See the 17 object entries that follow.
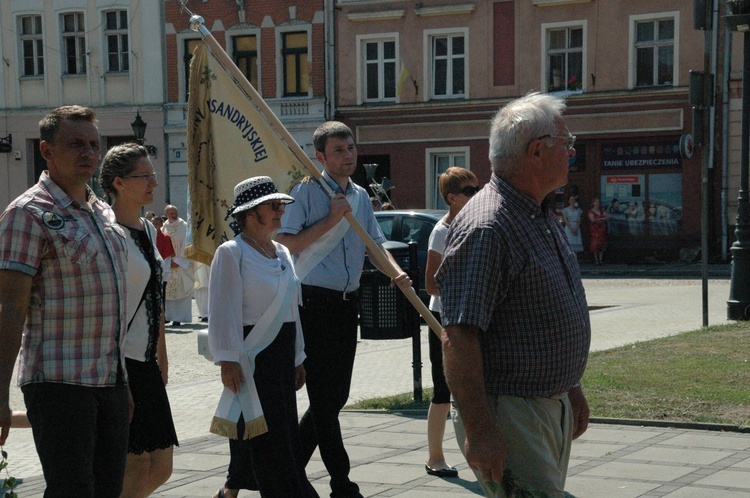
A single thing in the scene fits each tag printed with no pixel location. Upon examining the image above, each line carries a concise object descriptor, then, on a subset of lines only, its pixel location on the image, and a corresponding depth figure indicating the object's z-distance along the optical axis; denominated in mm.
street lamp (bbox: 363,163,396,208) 28969
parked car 17938
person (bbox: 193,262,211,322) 18000
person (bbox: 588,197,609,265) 31156
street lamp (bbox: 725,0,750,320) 14359
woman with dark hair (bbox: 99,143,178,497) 5059
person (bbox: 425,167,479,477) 6797
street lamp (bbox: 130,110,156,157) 29575
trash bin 9359
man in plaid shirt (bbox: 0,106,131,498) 4230
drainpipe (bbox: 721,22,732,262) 30047
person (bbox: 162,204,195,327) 17953
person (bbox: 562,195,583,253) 31281
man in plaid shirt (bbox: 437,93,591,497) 3562
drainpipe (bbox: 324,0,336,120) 35281
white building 37500
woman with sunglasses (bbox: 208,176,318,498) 5309
